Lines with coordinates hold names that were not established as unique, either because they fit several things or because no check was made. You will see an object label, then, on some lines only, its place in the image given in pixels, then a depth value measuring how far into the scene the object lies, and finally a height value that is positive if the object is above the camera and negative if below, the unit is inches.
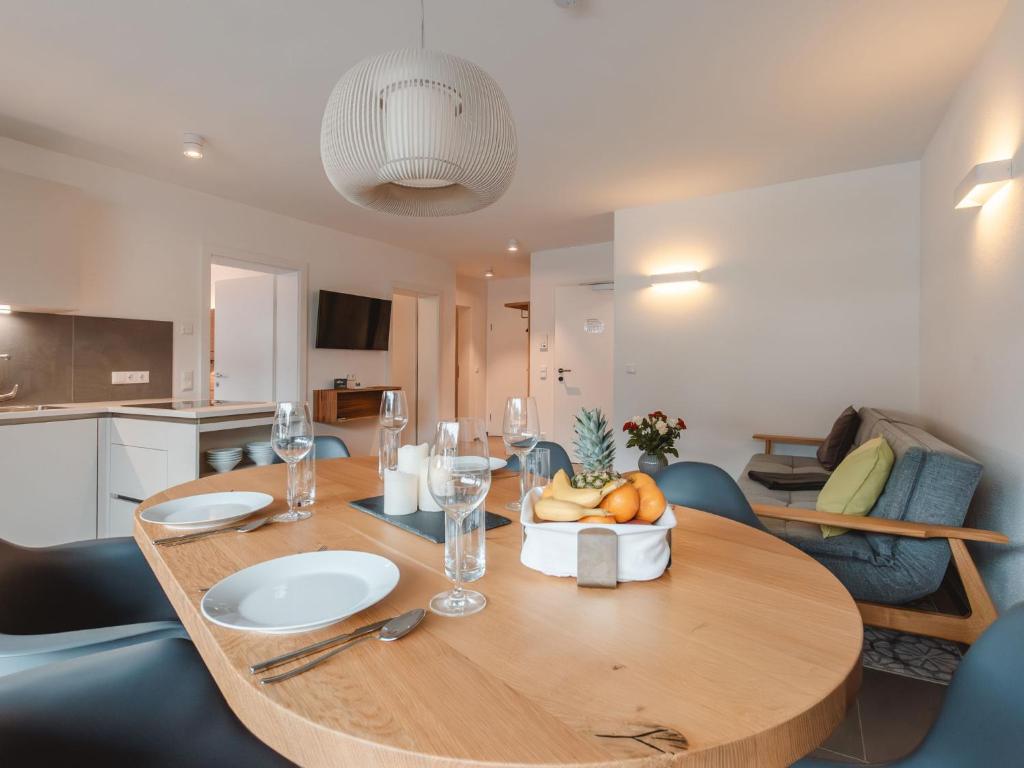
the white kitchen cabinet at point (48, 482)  98.2 -19.5
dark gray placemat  41.8 -11.8
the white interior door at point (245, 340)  193.6 +17.6
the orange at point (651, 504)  34.6 -7.9
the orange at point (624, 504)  34.4 -7.8
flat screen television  193.3 +25.7
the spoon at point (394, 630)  23.5 -12.4
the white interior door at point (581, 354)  229.1 +15.1
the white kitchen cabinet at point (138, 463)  99.0 -15.8
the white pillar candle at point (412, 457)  49.4 -6.9
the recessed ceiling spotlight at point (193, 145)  120.5 +57.4
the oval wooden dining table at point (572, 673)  18.8 -12.8
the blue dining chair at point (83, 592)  42.6 -18.5
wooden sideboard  195.0 -7.6
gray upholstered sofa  71.1 -20.1
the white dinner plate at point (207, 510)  43.6 -11.6
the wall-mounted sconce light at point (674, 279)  166.4 +36.0
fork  40.3 -12.3
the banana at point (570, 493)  35.2 -7.5
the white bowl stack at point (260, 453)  112.0 -14.8
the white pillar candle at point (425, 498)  47.0 -10.3
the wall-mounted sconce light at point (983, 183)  78.7 +33.2
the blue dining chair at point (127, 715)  23.4 -16.9
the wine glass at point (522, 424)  49.5 -3.6
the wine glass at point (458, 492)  29.3 -6.2
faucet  118.9 -2.5
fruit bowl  32.8 -10.5
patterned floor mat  74.4 -41.0
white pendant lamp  46.4 +24.6
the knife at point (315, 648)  22.8 -12.5
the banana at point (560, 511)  34.0 -8.4
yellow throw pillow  80.8 -15.4
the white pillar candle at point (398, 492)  46.6 -9.7
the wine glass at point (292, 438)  49.3 -5.0
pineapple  47.7 -5.4
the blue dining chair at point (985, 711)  25.8 -17.1
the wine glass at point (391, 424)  54.9 -4.2
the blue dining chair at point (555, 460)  75.0 -10.9
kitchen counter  97.3 -5.5
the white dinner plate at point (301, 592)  26.9 -12.1
